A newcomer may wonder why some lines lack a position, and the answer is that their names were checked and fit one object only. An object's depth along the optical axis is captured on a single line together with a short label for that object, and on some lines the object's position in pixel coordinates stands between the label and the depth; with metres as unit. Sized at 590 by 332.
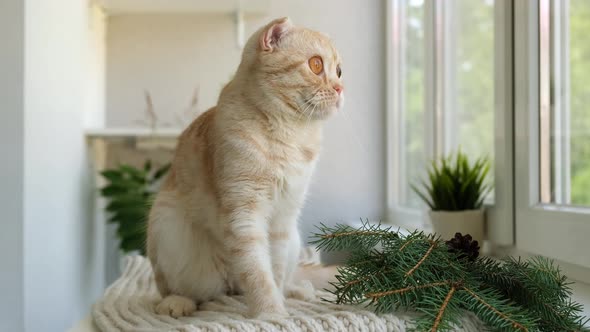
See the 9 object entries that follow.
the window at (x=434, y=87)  1.41
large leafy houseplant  2.14
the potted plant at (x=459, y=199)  1.16
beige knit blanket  0.67
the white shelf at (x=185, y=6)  2.16
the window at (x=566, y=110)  0.96
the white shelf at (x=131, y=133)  2.08
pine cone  0.72
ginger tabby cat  0.86
